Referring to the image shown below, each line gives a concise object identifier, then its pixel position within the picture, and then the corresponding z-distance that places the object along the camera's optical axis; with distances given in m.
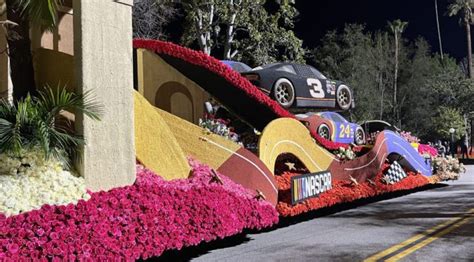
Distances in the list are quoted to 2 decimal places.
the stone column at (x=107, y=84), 6.71
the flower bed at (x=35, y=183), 5.81
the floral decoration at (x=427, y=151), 19.59
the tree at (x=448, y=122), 45.12
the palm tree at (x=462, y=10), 62.62
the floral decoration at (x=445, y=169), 19.36
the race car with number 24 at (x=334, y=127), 16.26
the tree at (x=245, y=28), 28.23
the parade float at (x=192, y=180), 5.71
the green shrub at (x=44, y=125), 5.90
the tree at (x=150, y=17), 24.69
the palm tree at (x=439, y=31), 60.88
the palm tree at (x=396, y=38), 48.44
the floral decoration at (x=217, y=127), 10.94
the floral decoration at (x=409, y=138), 19.83
